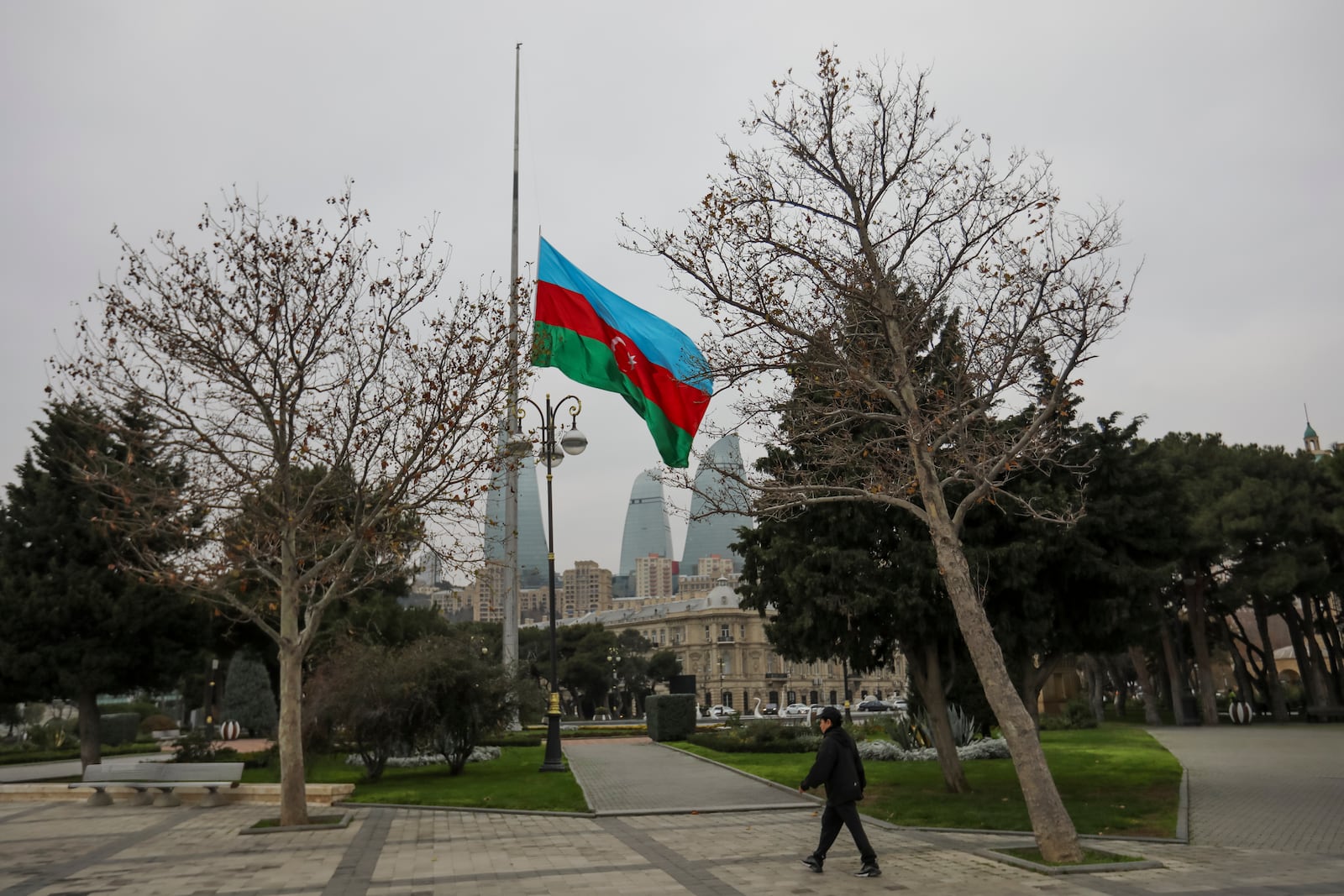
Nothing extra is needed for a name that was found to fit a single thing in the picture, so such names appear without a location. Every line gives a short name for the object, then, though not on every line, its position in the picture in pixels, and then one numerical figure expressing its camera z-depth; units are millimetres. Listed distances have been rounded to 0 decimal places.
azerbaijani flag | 21188
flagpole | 15180
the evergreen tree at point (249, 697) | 41281
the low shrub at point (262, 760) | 25234
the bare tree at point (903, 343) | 10570
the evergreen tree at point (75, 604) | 22344
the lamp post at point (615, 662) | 80688
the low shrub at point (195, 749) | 22984
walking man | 9945
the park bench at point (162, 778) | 17500
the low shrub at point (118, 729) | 39312
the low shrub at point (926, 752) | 21078
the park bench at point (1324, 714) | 37969
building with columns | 117500
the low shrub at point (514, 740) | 29297
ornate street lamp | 20422
